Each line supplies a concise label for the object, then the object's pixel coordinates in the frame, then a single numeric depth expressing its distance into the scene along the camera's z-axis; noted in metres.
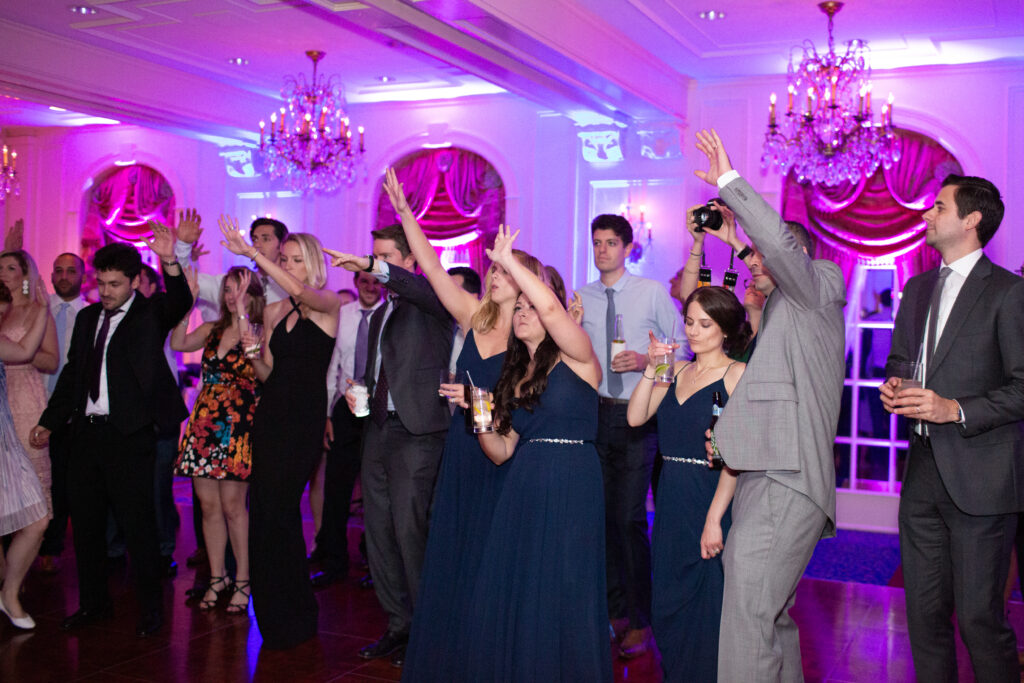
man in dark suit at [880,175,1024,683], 3.05
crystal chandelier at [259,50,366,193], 8.26
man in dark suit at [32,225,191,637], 4.50
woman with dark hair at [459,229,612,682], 3.11
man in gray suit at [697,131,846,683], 2.81
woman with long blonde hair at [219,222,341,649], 4.26
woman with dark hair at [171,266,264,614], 4.78
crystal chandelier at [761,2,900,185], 6.90
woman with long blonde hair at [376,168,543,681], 3.42
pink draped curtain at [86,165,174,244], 11.48
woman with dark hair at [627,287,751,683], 3.36
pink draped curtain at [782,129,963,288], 8.09
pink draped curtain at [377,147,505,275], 9.84
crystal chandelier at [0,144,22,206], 9.36
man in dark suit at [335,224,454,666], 4.08
